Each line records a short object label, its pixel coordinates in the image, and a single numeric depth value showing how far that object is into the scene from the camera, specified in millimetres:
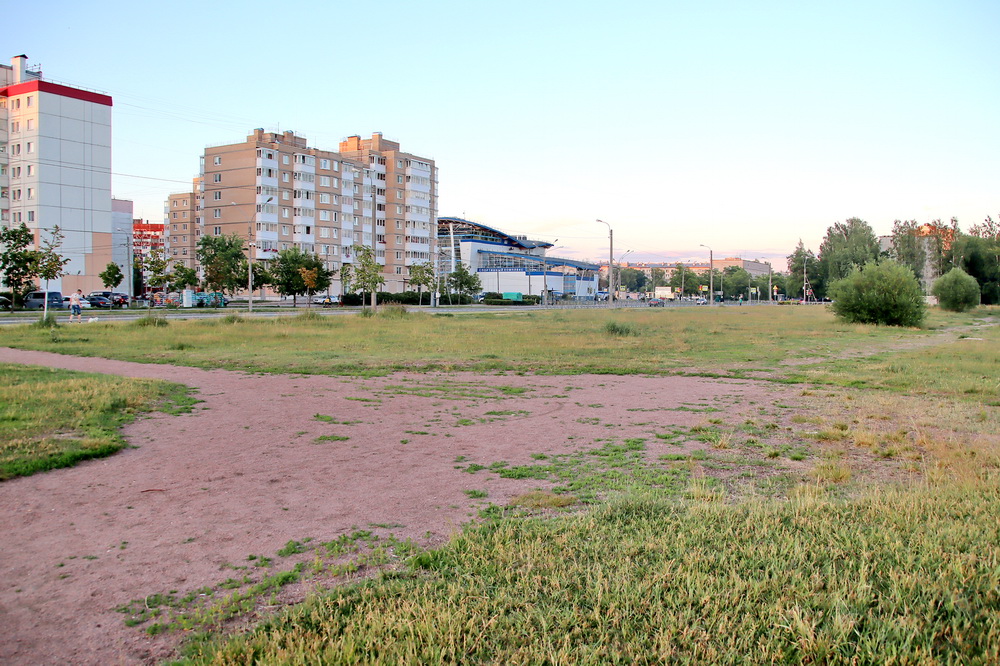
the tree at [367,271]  53625
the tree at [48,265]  37562
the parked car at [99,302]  61125
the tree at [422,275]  76125
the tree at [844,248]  108500
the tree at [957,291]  72000
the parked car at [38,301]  57750
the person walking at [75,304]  39469
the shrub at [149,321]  32812
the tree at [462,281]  100125
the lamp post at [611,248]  68750
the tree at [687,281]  190625
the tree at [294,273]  75438
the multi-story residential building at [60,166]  75750
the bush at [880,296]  46094
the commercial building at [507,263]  137500
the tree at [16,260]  49656
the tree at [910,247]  102875
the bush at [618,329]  35188
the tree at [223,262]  72625
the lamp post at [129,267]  79681
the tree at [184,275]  72562
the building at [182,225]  140750
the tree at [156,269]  59656
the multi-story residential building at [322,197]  97688
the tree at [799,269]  137500
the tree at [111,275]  73500
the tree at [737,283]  182875
